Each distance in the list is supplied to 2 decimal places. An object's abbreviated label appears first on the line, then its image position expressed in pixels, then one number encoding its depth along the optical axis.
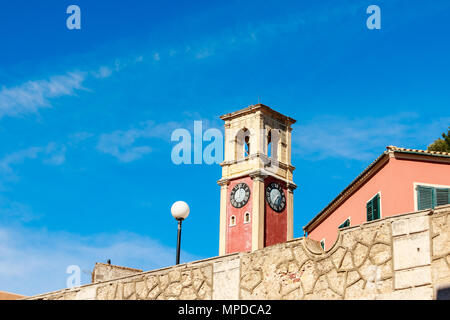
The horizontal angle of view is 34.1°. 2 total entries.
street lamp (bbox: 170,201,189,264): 22.20
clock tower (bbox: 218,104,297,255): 57.91
